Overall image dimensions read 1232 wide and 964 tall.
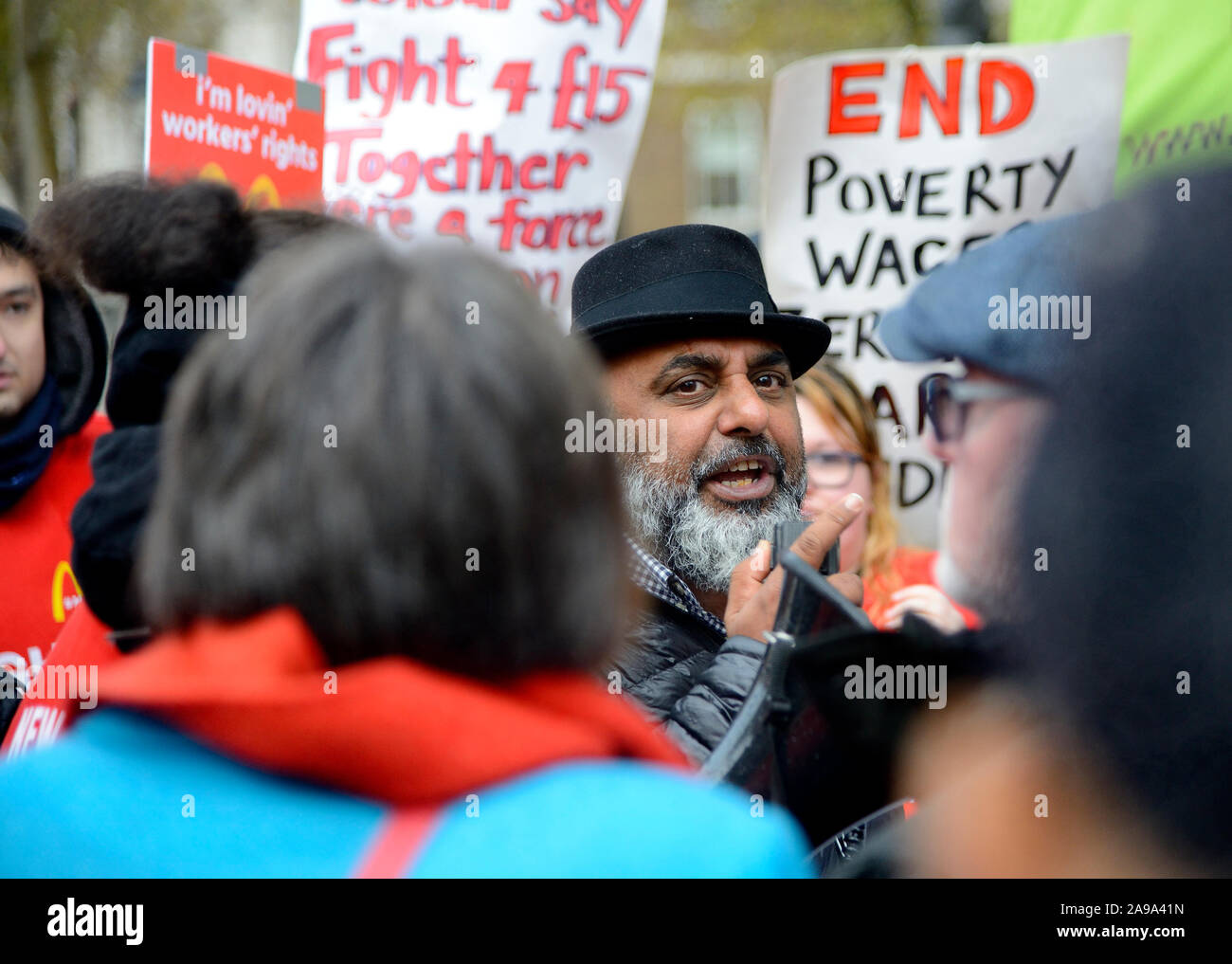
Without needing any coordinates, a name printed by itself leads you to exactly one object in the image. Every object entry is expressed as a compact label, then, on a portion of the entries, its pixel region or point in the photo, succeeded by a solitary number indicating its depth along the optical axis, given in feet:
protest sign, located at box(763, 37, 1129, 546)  13.26
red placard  11.02
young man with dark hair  9.46
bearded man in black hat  8.10
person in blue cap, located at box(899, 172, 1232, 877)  3.14
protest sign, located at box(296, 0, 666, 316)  13.30
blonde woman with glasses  12.68
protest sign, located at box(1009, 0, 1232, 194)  11.94
